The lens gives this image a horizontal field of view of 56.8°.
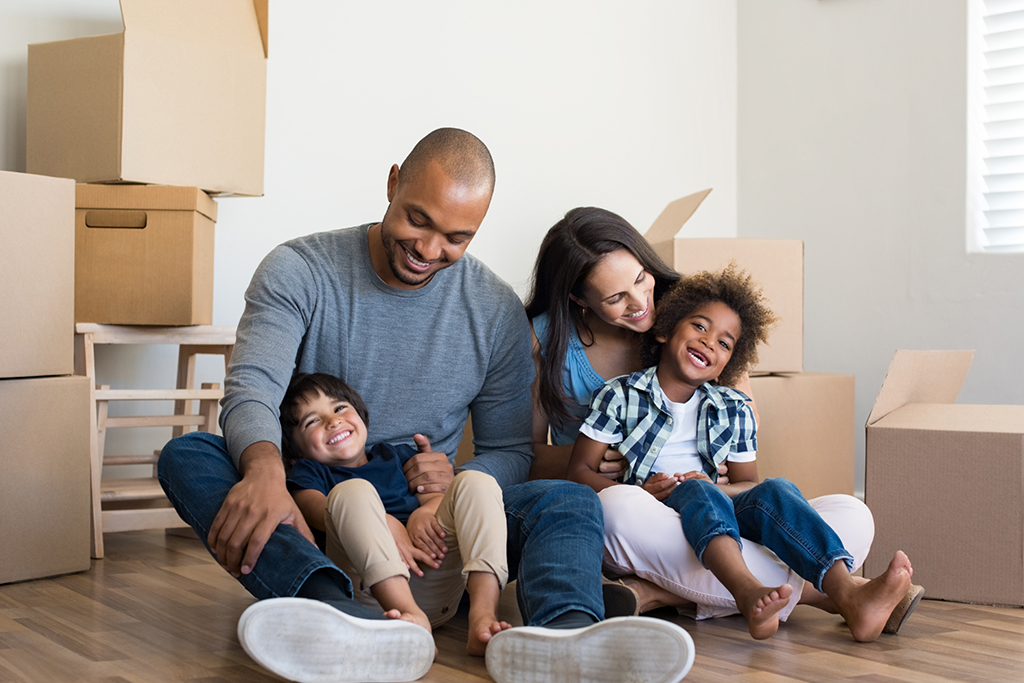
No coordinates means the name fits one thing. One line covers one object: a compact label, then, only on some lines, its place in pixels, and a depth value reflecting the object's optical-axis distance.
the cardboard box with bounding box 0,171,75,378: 1.62
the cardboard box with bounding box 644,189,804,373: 2.00
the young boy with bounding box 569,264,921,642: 1.27
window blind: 2.44
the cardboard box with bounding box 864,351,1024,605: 1.54
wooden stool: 1.88
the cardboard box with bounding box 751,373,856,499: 1.99
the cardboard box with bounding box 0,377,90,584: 1.62
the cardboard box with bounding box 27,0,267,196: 1.85
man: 0.98
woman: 1.40
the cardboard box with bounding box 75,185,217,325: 1.90
